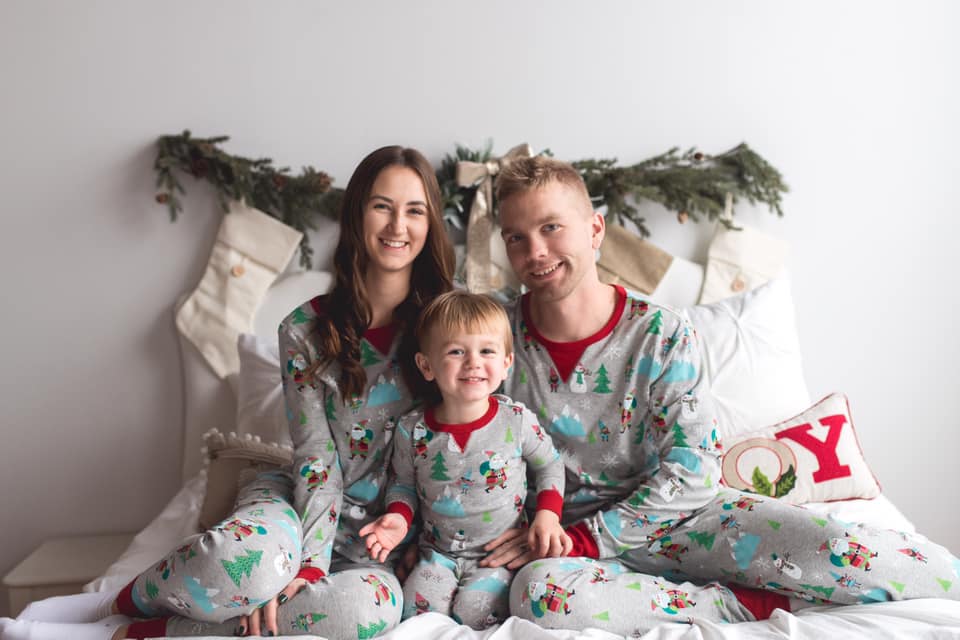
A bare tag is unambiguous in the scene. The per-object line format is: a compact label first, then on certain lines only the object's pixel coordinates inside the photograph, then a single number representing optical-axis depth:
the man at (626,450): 1.42
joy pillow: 1.87
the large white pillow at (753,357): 2.06
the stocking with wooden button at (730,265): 2.35
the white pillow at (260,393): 2.02
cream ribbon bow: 2.19
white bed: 1.81
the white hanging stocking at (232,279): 2.21
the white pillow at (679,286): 2.33
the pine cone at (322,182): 2.16
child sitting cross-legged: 1.49
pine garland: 2.17
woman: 1.46
